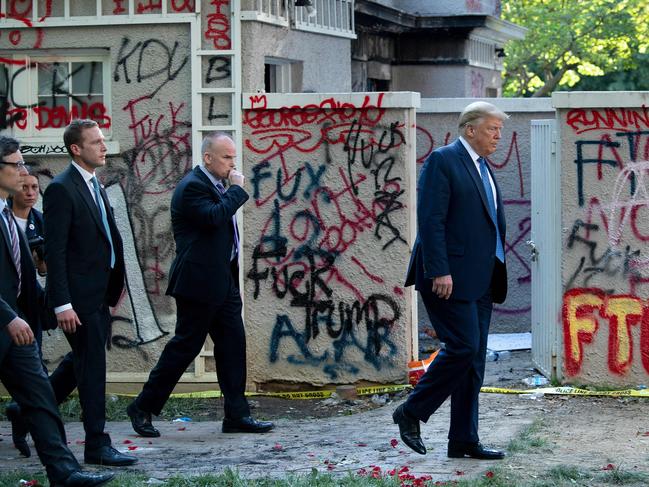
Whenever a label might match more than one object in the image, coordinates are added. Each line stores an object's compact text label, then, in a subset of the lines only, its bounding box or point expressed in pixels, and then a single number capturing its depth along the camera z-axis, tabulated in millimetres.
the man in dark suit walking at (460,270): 6914
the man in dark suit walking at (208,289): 7910
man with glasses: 6316
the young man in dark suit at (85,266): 7117
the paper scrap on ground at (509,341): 11445
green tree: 26703
